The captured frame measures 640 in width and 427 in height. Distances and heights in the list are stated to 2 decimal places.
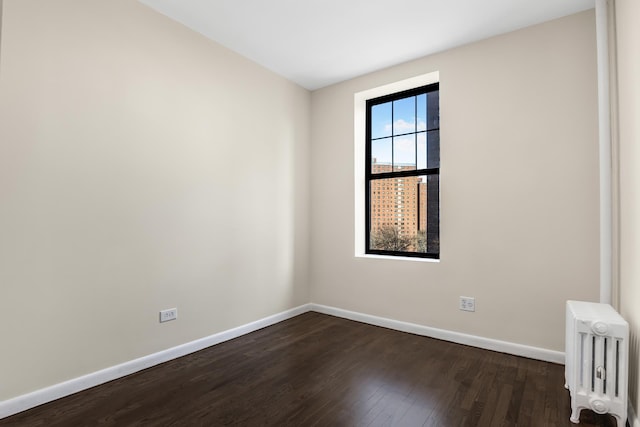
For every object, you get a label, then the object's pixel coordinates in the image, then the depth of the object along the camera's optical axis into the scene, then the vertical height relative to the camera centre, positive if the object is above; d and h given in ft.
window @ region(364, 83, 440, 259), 11.76 +1.51
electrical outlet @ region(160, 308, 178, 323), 8.85 -2.65
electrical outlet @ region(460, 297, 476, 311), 10.02 -2.68
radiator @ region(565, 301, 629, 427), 5.77 -2.65
